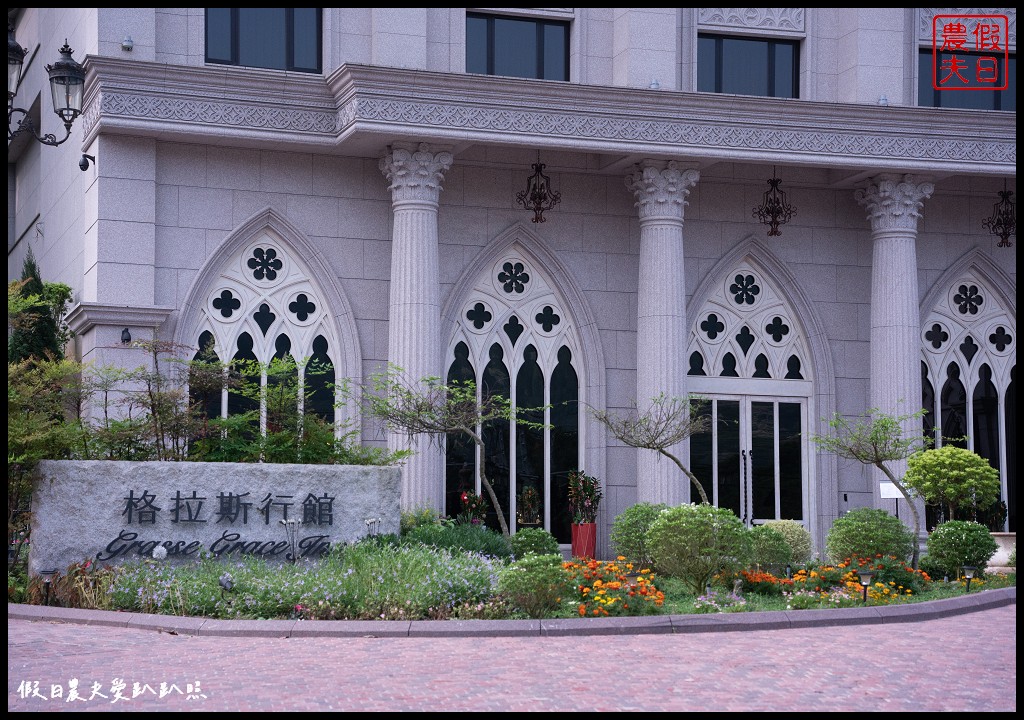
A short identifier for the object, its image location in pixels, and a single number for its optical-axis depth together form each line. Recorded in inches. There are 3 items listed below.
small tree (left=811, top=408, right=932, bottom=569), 728.3
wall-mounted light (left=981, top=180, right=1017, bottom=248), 1005.8
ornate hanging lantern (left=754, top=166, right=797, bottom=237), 966.4
